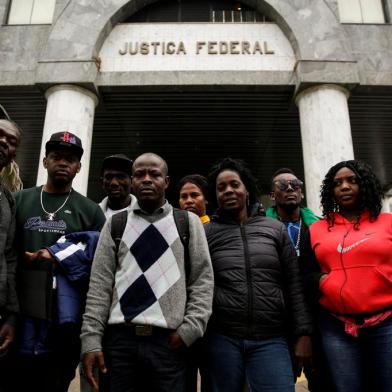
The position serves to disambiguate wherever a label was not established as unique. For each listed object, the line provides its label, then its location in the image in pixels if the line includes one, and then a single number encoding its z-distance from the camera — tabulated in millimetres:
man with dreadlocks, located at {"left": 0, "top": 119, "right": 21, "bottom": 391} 2396
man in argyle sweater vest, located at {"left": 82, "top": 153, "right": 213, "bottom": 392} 2322
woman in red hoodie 2553
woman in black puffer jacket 2520
